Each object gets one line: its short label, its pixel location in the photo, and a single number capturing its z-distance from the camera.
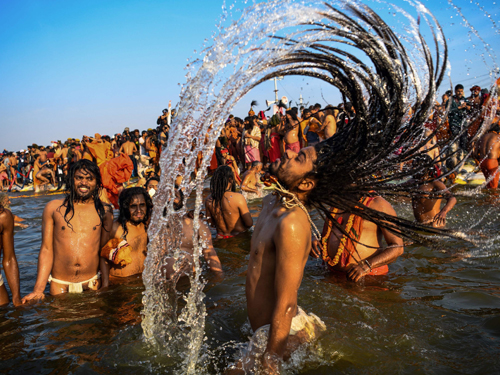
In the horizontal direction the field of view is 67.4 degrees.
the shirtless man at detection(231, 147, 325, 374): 2.14
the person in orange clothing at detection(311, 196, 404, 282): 3.72
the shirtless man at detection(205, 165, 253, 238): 5.79
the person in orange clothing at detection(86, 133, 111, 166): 11.73
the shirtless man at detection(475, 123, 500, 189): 7.58
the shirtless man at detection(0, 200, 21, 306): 3.76
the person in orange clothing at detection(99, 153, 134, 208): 9.06
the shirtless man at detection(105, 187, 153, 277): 4.46
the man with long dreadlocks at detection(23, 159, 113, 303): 3.96
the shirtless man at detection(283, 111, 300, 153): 9.88
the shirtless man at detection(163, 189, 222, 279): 4.61
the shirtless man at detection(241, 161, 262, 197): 9.44
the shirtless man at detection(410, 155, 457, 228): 5.33
